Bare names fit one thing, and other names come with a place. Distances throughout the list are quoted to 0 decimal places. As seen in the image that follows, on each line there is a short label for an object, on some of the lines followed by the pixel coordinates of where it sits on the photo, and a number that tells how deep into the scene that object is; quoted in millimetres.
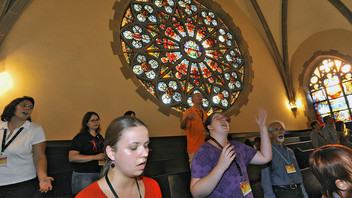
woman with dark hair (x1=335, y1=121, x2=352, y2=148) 4559
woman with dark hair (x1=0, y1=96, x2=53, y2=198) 1618
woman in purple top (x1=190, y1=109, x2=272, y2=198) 1262
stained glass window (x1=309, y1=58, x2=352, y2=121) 7473
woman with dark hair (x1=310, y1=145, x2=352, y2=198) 972
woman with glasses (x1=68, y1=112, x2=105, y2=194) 2011
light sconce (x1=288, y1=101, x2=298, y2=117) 7871
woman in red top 889
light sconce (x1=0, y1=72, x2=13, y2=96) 3320
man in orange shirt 3061
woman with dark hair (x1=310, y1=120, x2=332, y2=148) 4364
